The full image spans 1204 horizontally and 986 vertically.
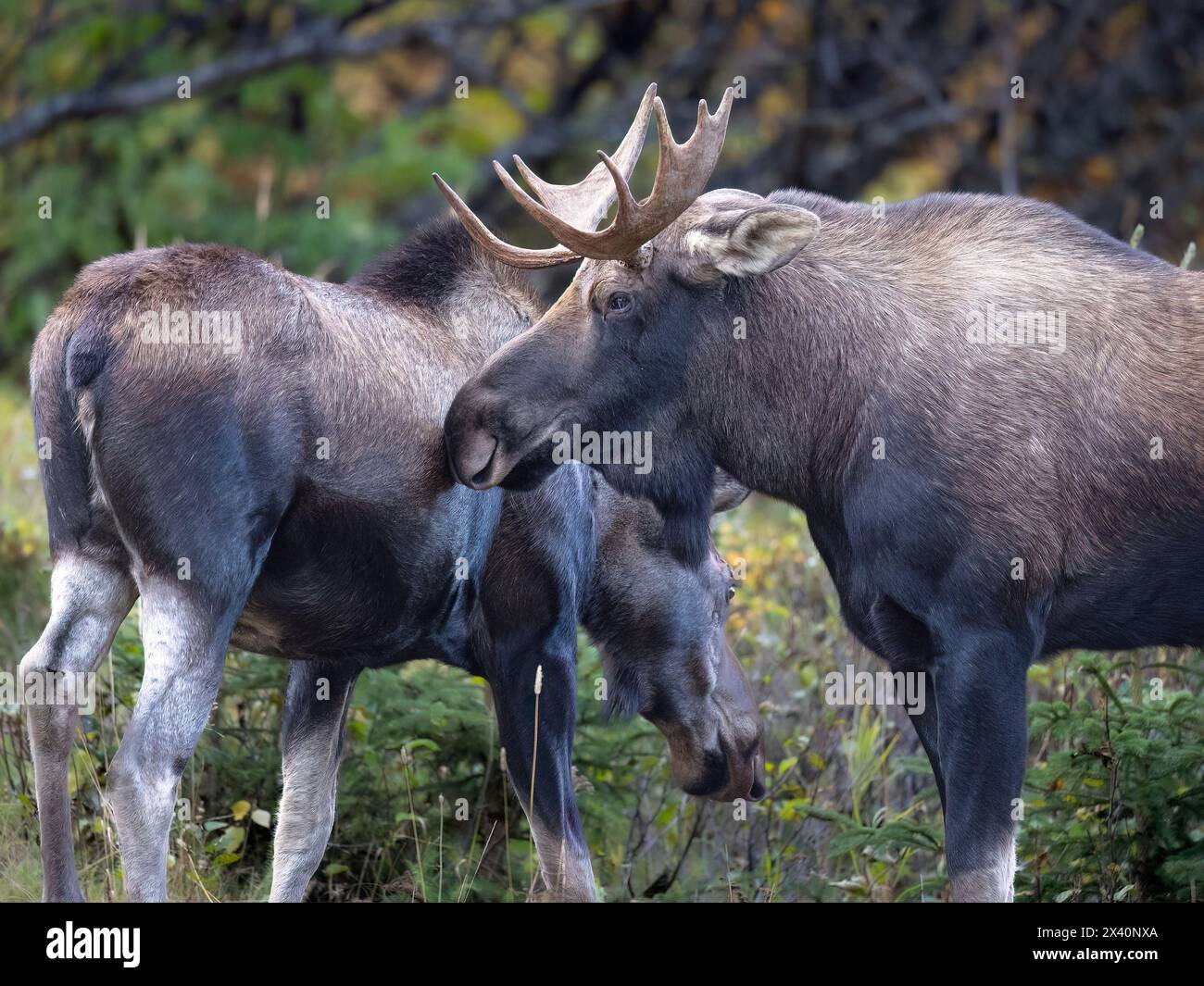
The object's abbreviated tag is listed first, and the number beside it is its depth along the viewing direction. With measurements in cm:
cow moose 934
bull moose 986
